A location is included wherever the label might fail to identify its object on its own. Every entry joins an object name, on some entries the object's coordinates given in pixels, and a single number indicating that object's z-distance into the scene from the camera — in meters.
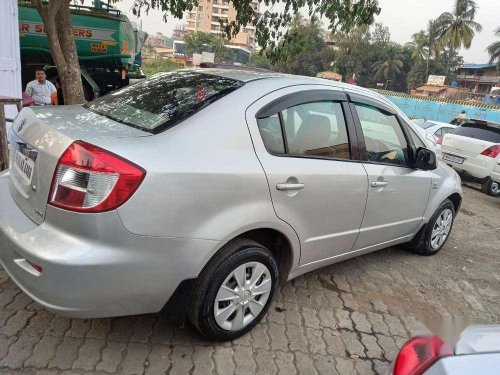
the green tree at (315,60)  70.44
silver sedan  1.94
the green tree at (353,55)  67.75
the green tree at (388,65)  71.06
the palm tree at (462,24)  46.28
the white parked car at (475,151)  8.26
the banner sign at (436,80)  50.62
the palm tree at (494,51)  54.41
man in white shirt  8.50
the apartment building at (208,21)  107.38
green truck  11.23
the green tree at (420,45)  58.03
